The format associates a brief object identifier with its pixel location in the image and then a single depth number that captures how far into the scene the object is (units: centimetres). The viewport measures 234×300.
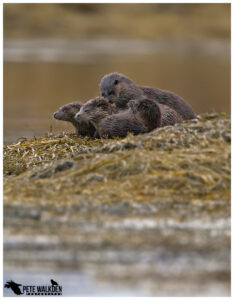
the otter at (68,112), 1321
